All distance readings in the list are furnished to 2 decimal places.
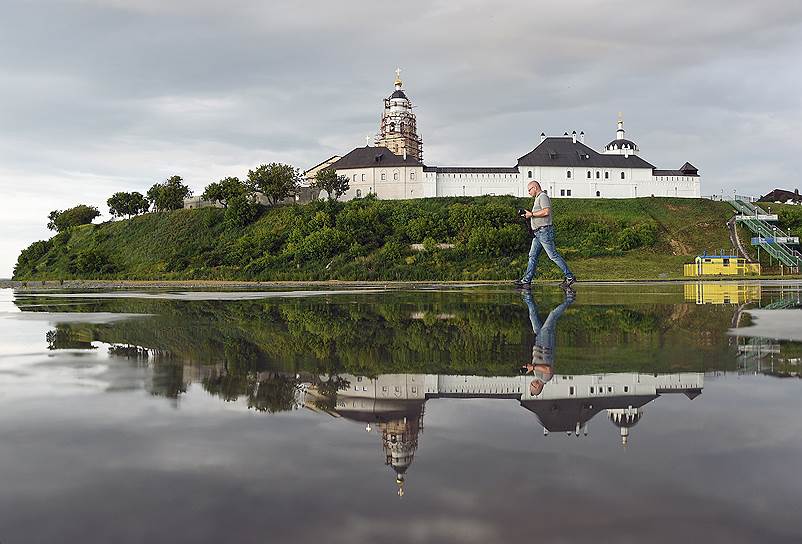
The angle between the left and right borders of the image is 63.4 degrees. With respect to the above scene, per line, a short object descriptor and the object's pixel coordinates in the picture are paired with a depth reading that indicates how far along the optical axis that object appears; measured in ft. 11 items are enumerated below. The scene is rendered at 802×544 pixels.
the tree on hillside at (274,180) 275.39
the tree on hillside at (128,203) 328.49
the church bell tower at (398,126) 379.55
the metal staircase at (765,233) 194.08
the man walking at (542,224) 74.84
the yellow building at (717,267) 169.37
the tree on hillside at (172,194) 304.91
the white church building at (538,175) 279.90
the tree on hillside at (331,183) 272.92
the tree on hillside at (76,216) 387.96
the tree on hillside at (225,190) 279.69
